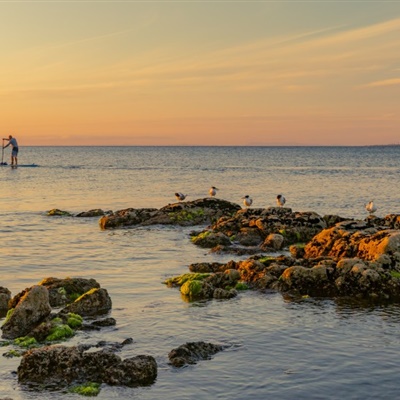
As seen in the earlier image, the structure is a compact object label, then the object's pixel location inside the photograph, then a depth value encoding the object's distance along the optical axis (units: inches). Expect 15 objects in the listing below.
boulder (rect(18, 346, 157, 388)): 516.4
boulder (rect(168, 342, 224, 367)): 554.3
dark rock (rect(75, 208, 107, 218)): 1727.4
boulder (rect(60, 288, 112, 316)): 721.0
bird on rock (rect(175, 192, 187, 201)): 1849.7
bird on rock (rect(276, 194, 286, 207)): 1727.9
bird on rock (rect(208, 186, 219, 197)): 1933.1
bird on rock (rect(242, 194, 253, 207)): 1749.5
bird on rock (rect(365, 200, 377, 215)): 1618.2
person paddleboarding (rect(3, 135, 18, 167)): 3385.8
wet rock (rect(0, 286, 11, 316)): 738.8
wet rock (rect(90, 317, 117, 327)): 675.4
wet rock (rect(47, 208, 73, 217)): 1745.8
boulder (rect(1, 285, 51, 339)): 650.2
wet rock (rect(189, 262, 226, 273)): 965.8
